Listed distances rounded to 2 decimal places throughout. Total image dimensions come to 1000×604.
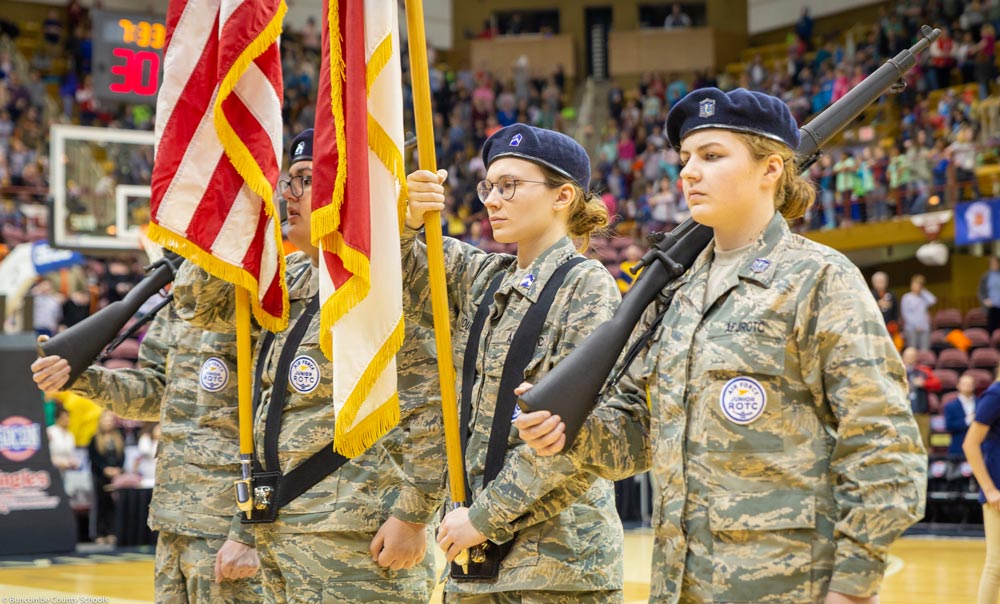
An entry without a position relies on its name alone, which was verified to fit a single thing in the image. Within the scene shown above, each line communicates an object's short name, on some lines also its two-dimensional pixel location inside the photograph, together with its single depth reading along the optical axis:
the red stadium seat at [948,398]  13.75
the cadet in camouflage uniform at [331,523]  3.68
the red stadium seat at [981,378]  14.70
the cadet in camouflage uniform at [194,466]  4.43
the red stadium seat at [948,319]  16.73
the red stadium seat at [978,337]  15.68
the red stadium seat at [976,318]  16.31
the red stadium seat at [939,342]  15.95
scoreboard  11.02
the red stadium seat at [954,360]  15.33
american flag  4.20
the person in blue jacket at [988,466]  6.08
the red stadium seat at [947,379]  14.90
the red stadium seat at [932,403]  14.27
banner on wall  15.99
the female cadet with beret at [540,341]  3.12
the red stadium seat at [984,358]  15.19
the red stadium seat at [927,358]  15.50
